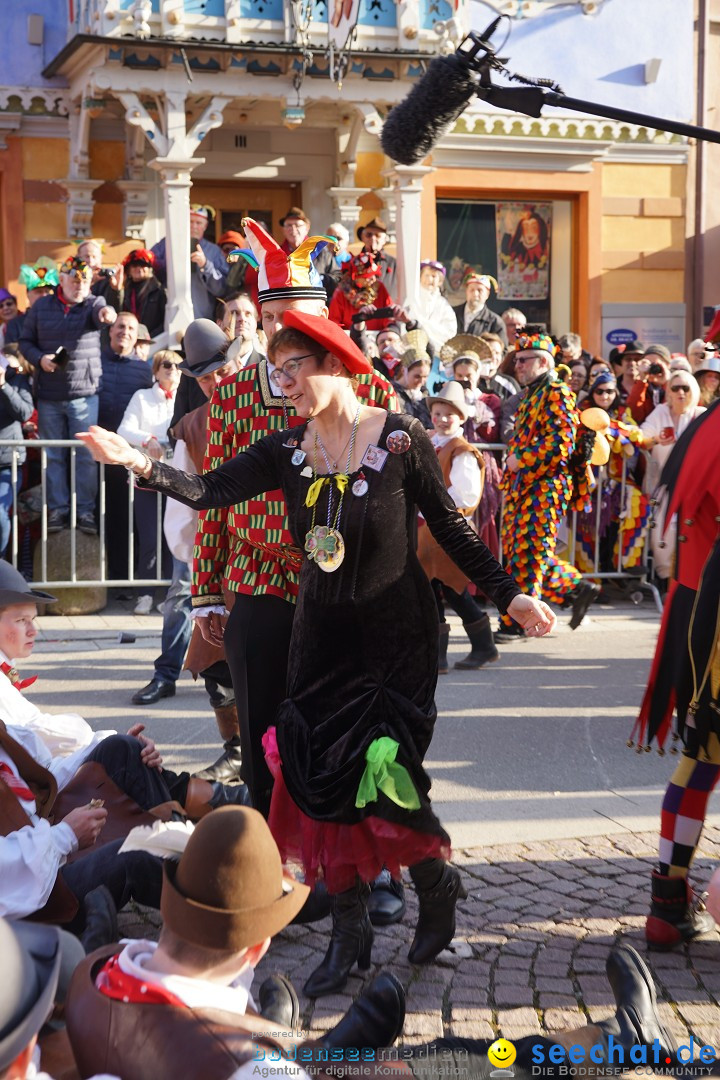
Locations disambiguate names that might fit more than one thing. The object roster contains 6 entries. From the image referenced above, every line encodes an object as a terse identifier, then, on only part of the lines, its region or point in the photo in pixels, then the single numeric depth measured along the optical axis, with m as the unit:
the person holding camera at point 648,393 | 10.97
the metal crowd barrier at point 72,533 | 8.79
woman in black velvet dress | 3.57
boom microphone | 3.67
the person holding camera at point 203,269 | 12.12
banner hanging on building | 13.02
